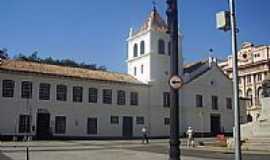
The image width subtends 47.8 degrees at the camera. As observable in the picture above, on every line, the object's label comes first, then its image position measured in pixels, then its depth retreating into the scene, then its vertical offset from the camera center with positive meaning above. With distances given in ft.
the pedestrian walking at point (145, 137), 95.43 -9.05
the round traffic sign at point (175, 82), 22.86 +1.95
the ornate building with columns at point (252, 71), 210.14 +26.51
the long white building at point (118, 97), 107.27 +4.49
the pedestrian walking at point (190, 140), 78.77 -8.21
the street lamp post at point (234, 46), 21.80 +4.63
